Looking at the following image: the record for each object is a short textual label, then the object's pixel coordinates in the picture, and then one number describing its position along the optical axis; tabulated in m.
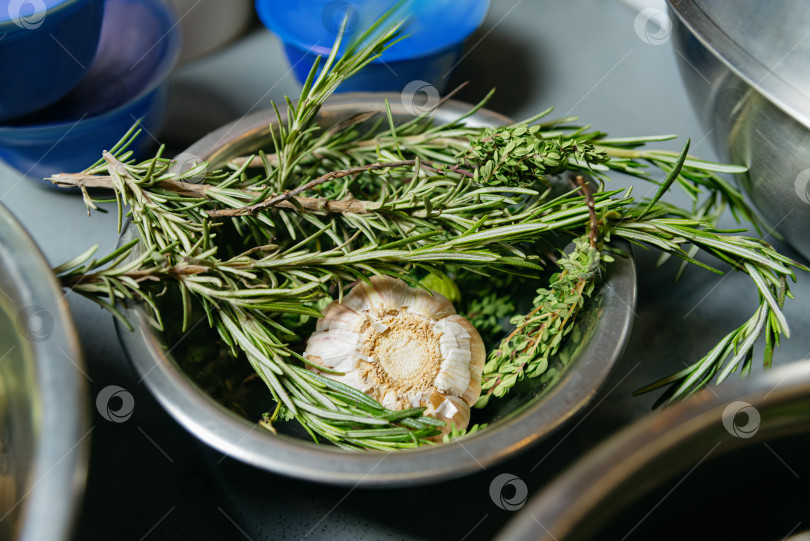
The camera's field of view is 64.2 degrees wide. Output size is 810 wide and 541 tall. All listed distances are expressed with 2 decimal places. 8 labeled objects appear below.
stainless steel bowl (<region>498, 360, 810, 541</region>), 0.26
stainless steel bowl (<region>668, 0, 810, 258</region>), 0.44
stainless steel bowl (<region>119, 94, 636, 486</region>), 0.36
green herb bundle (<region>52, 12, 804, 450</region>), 0.41
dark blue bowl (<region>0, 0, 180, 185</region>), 0.55
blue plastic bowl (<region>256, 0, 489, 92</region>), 0.63
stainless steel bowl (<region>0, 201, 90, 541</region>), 0.25
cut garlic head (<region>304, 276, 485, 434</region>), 0.45
